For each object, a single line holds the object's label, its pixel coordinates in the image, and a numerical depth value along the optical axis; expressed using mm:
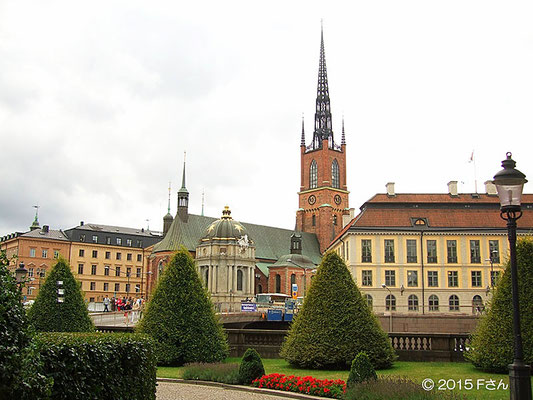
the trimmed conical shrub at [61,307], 27469
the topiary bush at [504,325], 18844
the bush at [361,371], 14727
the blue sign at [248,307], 54125
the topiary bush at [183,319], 23156
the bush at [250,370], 17641
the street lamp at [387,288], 53631
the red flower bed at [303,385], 15416
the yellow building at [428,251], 55656
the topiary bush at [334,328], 20797
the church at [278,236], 82000
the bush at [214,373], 17981
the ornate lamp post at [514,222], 10008
